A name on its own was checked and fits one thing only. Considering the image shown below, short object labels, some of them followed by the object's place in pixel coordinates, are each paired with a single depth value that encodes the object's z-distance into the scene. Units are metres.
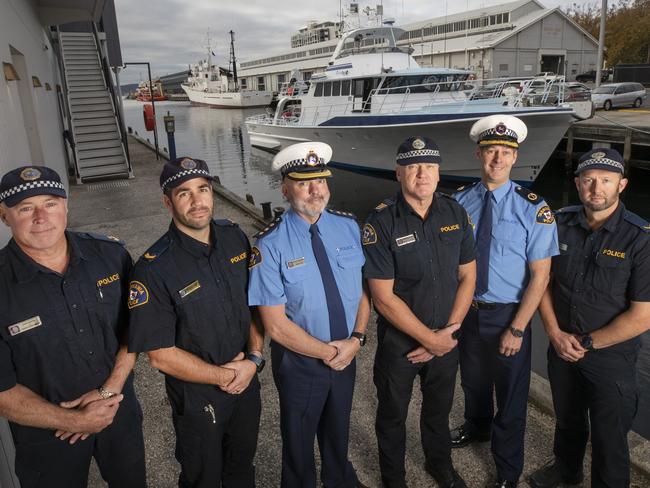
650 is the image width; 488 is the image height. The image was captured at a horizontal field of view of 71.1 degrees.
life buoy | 15.36
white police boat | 11.92
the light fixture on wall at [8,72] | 3.95
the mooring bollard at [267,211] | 7.64
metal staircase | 11.51
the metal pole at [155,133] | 15.48
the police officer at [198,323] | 1.86
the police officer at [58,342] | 1.67
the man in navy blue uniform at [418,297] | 2.23
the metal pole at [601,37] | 18.30
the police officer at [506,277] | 2.37
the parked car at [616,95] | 20.31
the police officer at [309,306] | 2.04
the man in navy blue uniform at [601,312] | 2.12
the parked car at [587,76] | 36.56
